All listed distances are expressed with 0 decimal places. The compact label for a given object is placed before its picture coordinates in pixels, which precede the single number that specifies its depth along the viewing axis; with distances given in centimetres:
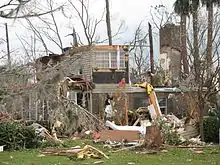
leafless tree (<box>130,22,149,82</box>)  4908
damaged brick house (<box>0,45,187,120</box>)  2641
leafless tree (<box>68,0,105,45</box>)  4736
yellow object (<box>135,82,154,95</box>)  3242
